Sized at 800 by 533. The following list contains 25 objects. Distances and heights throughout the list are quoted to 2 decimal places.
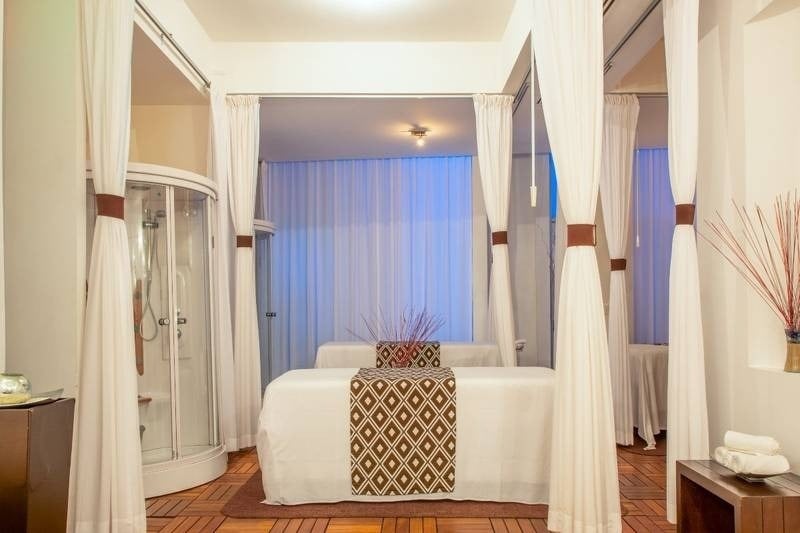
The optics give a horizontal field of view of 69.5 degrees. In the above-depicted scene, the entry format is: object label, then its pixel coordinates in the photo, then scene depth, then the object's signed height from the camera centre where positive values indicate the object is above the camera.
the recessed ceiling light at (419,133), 5.52 +1.43
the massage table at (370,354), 4.79 -0.62
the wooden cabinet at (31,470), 1.73 -0.56
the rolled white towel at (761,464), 1.93 -0.63
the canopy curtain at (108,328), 2.46 -0.18
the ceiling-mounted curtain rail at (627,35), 3.04 +1.42
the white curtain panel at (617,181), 4.39 +0.75
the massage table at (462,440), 3.07 -0.85
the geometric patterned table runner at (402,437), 3.07 -0.83
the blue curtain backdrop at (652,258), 6.29 +0.21
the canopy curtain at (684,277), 2.47 +0.00
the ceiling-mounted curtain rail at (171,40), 3.15 +1.50
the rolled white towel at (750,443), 1.98 -0.59
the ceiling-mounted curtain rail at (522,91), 4.19 +1.45
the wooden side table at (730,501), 1.82 -0.75
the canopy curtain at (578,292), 2.47 -0.06
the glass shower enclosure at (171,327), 3.38 -0.26
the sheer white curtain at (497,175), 4.45 +0.81
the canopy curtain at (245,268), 4.28 +0.12
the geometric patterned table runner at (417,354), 4.88 -0.62
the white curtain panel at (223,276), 3.92 +0.06
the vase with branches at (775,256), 2.20 +0.08
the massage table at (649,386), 4.41 -0.84
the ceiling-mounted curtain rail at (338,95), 4.48 +1.46
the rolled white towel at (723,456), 2.04 -0.65
